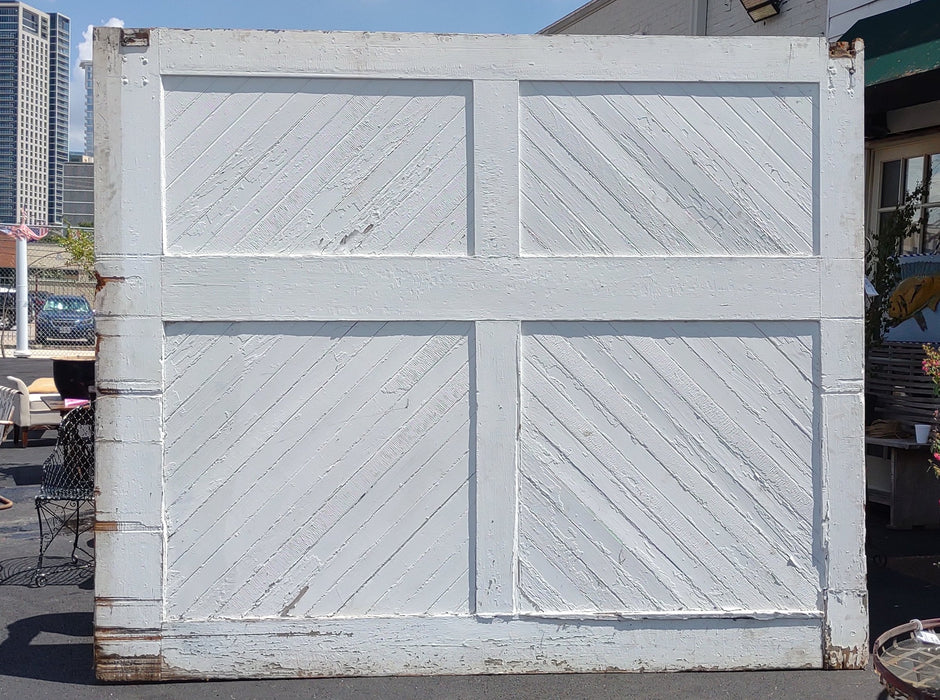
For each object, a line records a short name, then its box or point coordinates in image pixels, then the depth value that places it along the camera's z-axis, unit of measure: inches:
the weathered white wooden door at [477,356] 169.5
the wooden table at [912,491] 277.0
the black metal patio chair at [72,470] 235.6
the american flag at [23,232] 820.6
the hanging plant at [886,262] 290.2
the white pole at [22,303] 814.5
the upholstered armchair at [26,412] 409.4
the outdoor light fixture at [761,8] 370.3
